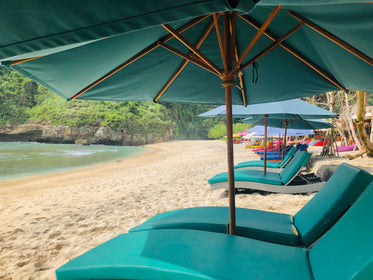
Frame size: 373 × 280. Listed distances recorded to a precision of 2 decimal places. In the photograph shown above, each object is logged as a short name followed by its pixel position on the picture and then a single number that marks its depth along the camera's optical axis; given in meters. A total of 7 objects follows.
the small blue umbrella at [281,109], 4.64
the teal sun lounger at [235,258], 1.21
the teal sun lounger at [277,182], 4.30
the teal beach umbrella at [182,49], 0.89
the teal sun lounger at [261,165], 6.59
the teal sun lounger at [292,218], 1.79
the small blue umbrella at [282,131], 11.30
